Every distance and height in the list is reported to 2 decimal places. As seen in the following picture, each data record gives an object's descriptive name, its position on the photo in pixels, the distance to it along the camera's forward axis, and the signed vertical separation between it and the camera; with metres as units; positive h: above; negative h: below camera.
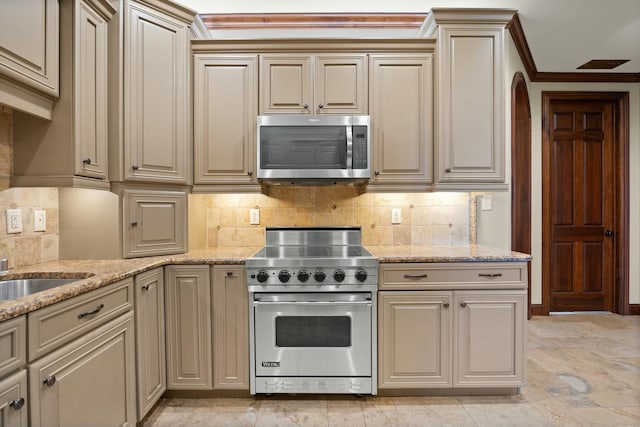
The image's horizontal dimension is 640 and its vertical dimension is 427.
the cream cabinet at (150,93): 2.05 +0.75
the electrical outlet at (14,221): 1.79 -0.03
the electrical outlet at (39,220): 1.93 -0.03
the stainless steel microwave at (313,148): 2.37 +0.45
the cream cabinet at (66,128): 1.77 +0.44
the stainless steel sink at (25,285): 1.62 -0.34
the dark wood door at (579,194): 3.85 +0.22
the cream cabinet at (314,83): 2.46 +0.92
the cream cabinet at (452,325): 2.15 -0.69
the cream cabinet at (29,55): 1.45 +0.71
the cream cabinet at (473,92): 2.40 +0.83
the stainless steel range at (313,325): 2.12 -0.68
